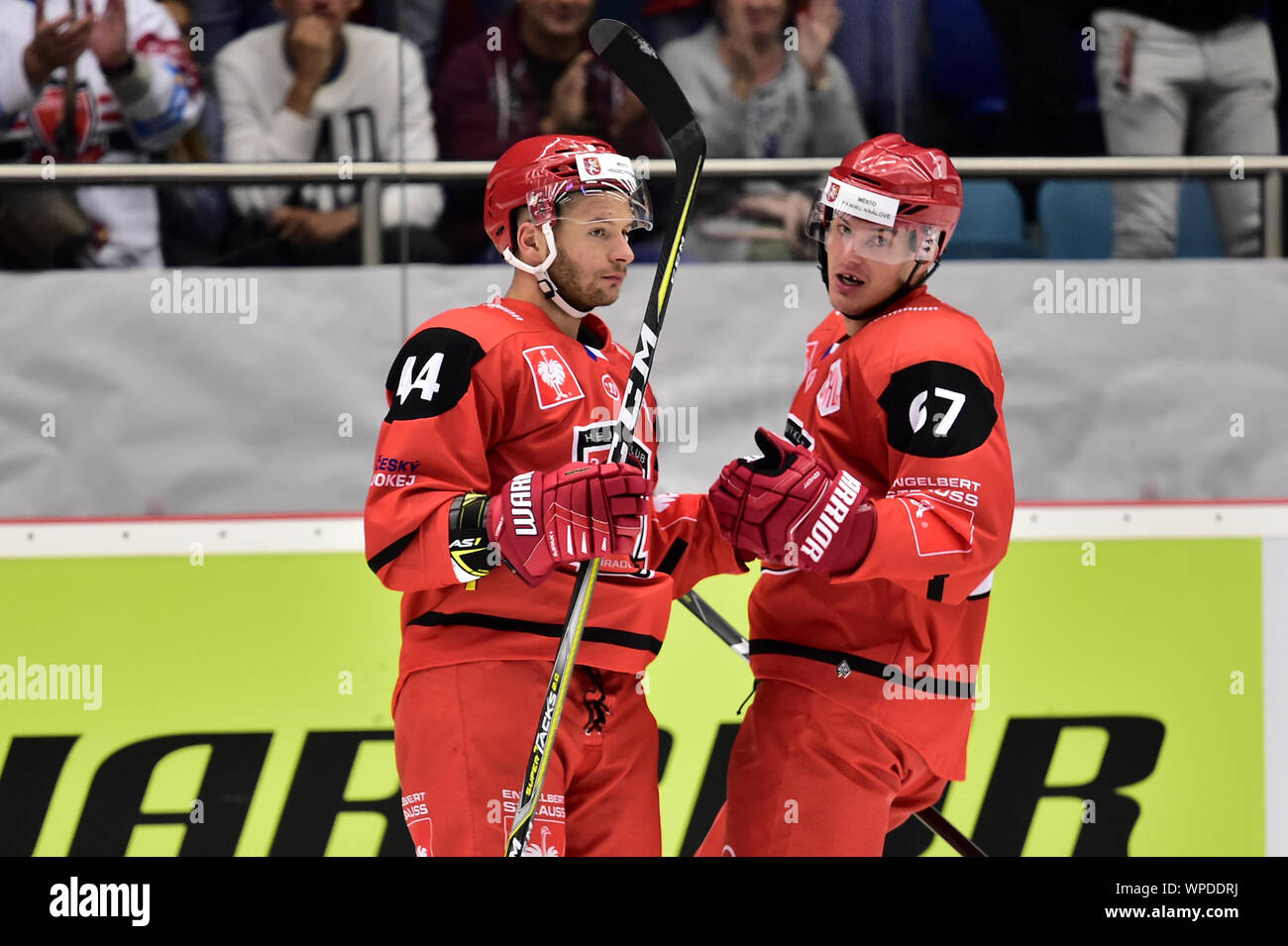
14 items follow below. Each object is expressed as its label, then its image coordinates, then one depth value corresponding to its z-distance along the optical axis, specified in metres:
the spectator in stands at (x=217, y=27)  7.28
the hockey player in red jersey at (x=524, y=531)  4.39
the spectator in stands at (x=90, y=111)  7.14
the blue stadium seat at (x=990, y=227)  7.39
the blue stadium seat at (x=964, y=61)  7.47
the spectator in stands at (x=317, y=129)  7.28
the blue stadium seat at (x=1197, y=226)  7.50
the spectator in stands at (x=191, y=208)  7.24
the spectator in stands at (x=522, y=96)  7.32
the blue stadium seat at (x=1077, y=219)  7.42
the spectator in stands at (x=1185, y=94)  7.51
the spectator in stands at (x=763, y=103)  7.38
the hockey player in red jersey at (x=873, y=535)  4.45
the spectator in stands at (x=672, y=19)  7.44
